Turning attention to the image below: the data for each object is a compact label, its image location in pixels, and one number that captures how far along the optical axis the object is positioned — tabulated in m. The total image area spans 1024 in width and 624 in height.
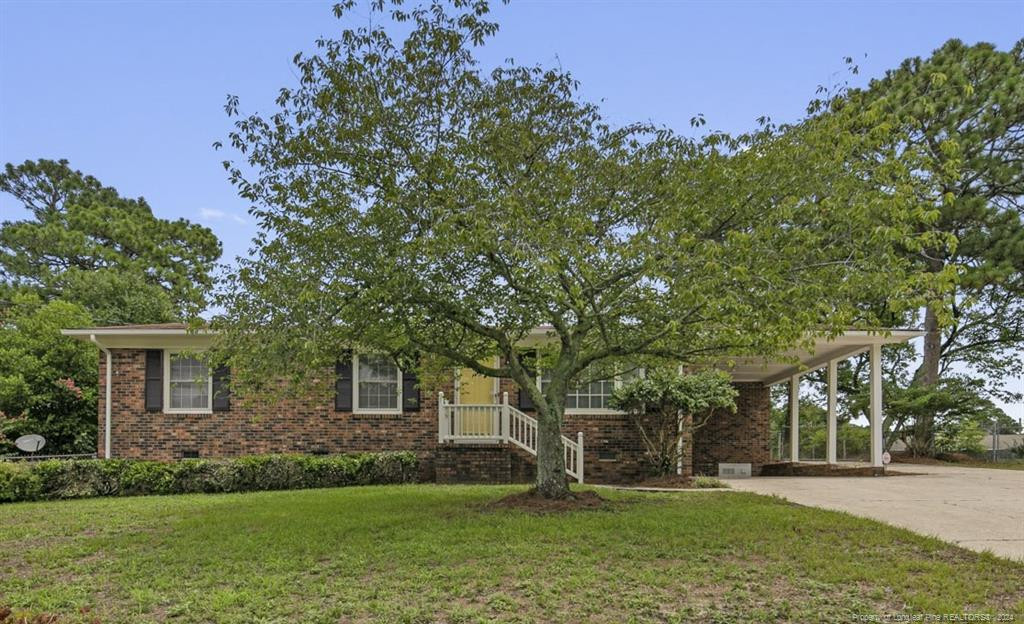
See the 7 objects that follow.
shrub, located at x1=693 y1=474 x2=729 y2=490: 12.12
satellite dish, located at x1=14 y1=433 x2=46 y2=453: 13.60
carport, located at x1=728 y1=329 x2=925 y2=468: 13.62
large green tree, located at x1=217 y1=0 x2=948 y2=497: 6.91
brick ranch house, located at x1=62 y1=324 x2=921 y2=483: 14.13
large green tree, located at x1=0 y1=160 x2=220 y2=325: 24.61
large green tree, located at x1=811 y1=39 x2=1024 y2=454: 19.11
